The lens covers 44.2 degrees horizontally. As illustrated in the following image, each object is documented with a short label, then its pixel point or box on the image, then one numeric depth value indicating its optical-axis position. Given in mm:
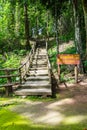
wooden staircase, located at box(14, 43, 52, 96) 5299
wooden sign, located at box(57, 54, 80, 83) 6696
